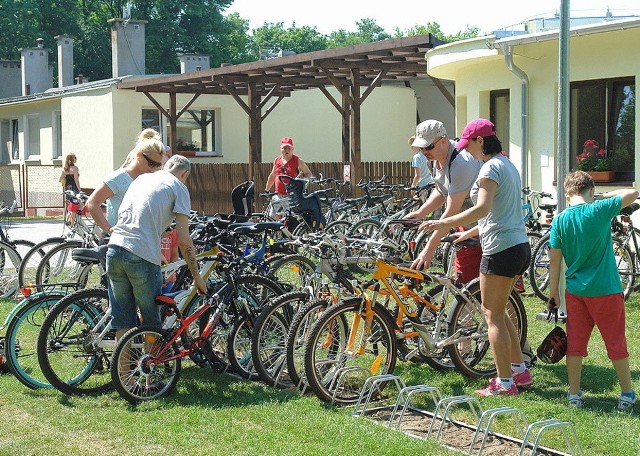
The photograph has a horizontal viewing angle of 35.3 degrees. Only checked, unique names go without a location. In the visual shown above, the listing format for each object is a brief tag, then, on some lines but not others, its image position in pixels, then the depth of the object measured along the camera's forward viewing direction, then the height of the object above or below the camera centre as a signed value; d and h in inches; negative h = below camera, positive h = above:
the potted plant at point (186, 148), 1149.2 +35.2
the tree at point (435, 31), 3818.9 +584.7
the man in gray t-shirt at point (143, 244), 270.7 -17.6
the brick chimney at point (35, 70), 1641.2 +181.2
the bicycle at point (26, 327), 290.2 -42.8
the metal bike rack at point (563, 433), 196.1 -52.6
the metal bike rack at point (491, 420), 205.8 -51.9
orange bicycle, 266.1 -43.7
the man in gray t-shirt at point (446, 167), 283.6 +2.2
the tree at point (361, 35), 4291.3 +637.7
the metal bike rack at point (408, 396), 236.5 -52.8
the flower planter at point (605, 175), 535.8 -1.4
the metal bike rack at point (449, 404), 220.7 -51.8
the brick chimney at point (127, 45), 1438.2 +192.6
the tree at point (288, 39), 3608.3 +510.6
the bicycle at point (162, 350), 269.4 -47.4
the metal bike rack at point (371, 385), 253.0 -54.2
